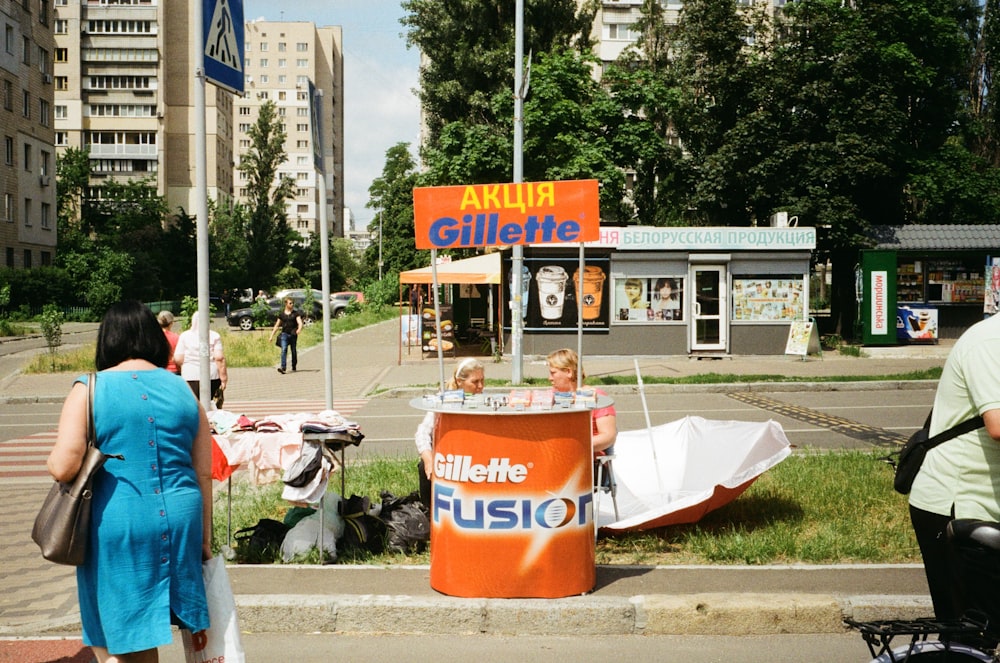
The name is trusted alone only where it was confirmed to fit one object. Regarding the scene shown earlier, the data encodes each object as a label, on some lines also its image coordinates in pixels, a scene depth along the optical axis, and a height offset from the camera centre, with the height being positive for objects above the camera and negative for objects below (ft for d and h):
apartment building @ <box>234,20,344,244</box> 462.19 +102.20
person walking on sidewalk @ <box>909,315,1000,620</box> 9.93 -1.95
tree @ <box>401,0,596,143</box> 117.19 +31.83
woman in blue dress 10.46 -2.47
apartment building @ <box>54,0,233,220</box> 289.74 +63.43
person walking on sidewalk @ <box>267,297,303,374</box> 70.38 -2.87
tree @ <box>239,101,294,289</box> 241.35 +24.44
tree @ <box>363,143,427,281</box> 219.61 +20.40
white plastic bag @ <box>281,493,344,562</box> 20.24 -5.34
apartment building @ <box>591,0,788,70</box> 196.85 +55.70
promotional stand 17.13 -3.92
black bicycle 9.47 -3.36
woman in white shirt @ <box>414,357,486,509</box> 21.30 -3.09
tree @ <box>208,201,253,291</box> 244.01 +10.42
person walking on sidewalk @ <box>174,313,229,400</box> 39.60 -2.87
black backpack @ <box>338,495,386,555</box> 20.90 -5.42
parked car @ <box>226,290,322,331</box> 136.05 -3.64
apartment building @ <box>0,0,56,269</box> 181.68 +31.51
